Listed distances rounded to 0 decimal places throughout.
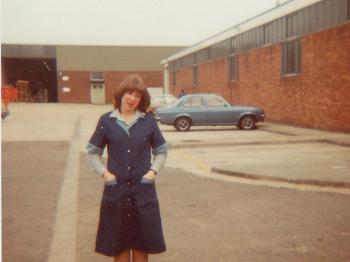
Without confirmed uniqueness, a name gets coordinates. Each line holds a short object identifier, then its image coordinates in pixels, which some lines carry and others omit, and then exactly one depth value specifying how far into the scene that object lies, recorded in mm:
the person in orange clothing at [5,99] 30781
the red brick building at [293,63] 18975
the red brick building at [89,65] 63062
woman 3967
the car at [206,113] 22141
